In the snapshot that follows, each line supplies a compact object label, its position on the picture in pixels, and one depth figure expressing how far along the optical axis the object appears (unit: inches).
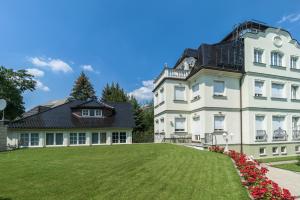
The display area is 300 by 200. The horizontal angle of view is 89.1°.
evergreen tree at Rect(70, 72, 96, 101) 1525.3
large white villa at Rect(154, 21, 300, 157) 539.4
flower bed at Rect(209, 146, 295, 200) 143.5
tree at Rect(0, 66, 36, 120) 827.2
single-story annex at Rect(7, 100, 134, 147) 675.0
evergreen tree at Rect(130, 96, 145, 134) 1171.2
